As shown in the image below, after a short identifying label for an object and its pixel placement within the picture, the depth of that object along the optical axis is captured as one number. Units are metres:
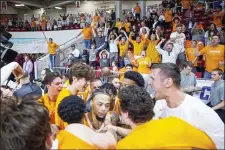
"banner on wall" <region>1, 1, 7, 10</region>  19.68
